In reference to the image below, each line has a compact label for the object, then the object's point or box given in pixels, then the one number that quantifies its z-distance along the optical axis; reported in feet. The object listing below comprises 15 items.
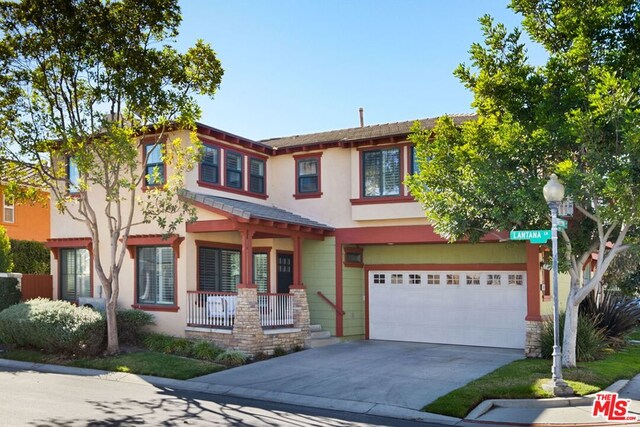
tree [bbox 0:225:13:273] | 76.64
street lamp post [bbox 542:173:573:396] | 39.09
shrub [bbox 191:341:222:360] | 54.60
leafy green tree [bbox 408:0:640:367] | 40.55
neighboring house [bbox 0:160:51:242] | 98.17
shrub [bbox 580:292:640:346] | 59.57
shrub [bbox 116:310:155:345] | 60.29
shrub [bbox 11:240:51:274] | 86.88
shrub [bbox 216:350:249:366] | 53.26
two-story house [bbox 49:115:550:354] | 59.72
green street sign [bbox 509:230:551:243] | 40.52
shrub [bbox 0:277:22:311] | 66.94
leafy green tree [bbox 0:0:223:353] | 52.06
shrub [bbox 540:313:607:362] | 51.47
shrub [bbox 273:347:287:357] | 57.79
